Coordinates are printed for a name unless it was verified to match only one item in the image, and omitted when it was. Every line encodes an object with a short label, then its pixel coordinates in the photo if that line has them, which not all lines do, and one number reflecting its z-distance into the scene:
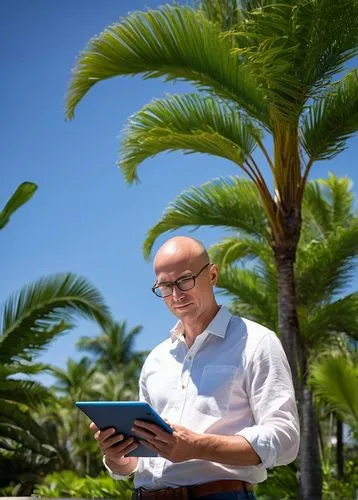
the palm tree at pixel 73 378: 44.06
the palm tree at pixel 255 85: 7.77
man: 2.28
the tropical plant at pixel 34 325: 13.03
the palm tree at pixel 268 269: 11.66
